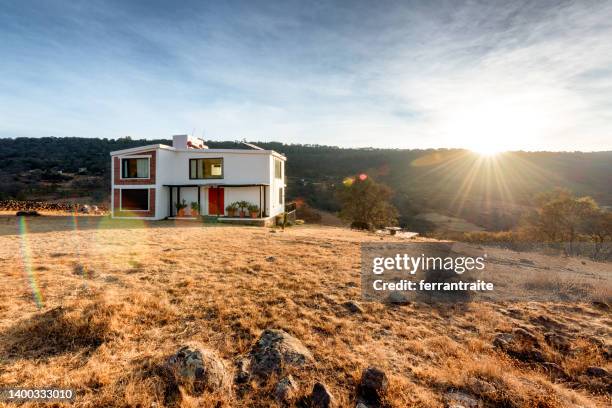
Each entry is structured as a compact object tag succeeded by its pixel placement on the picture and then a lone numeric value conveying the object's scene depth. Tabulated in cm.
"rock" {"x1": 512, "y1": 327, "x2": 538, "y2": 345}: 647
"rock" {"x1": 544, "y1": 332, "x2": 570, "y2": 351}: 629
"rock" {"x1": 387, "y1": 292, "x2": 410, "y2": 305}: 845
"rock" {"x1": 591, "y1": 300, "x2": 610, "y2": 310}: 890
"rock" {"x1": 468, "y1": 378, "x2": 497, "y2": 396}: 460
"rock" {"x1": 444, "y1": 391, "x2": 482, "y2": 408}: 437
